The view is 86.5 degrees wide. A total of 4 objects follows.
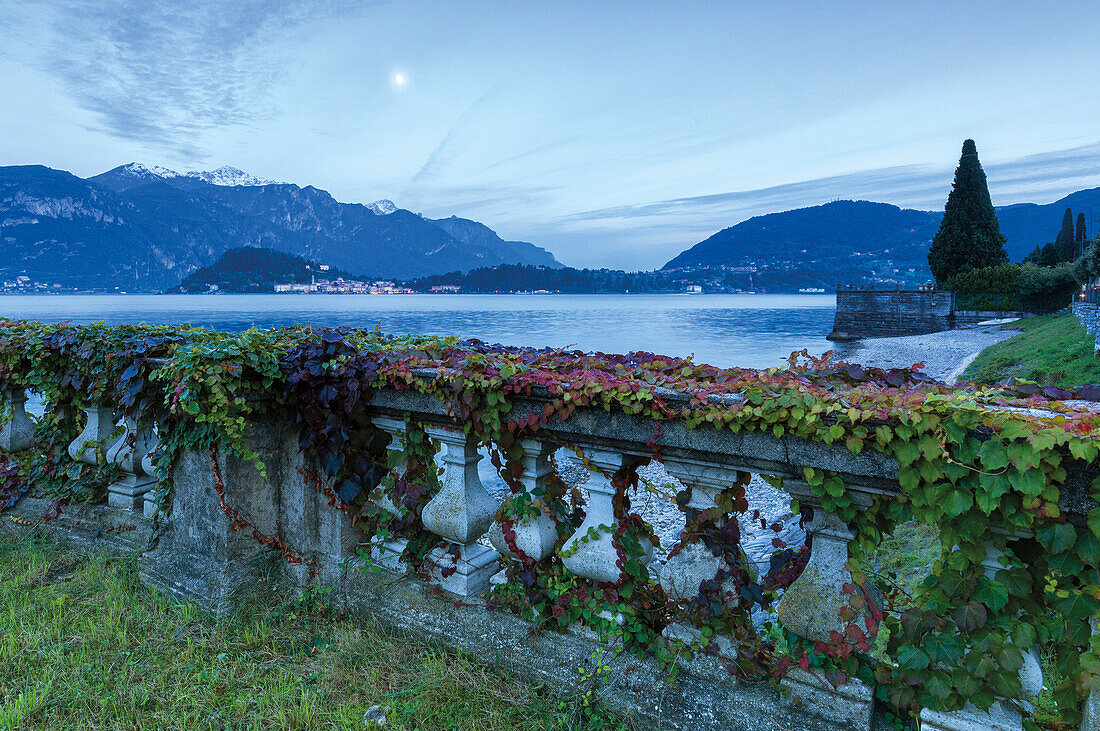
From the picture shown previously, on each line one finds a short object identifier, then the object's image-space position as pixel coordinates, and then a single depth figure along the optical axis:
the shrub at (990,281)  45.88
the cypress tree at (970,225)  47.31
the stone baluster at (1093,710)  1.68
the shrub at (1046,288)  43.28
